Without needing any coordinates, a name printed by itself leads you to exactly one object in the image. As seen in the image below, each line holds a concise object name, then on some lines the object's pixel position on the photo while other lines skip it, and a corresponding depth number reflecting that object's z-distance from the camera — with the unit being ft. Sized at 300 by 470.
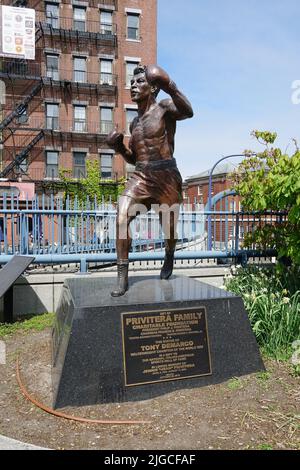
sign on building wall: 87.40
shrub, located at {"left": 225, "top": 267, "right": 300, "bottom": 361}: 16.14
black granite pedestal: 12.70
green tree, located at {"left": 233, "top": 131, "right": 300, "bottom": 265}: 18.28
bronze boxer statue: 15.11
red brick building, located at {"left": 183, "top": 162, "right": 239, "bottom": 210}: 121.06
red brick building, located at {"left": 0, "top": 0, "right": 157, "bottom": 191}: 92.99
